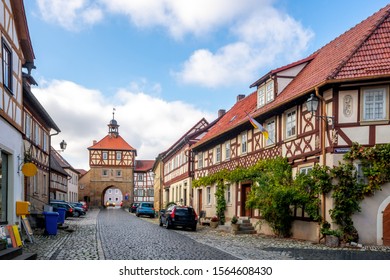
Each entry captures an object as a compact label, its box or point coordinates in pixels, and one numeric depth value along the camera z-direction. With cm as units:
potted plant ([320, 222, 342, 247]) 1427
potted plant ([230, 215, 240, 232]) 1984
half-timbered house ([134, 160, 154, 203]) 8300
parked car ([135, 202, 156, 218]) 3831
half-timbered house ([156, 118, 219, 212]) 3325
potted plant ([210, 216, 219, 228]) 2441
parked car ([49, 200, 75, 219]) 3007
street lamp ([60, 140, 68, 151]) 2594
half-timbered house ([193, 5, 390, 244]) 1456
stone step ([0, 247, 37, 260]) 930
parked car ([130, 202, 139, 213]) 4865
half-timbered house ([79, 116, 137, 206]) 7238
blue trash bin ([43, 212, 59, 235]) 1656
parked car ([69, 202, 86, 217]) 3600
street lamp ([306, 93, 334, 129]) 1464
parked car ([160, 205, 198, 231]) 2217
